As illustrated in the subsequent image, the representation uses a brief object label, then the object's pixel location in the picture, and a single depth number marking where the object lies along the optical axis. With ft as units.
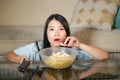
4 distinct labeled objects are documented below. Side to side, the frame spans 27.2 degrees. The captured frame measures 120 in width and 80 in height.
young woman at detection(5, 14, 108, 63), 4.82
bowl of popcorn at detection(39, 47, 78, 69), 3.99
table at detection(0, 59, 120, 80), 3.83
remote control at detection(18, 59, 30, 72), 4.16
